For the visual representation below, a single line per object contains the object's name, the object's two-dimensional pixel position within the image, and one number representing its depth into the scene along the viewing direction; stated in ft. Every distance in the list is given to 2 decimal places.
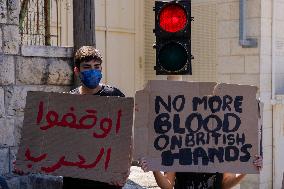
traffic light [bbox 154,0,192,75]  27.30
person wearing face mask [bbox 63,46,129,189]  22.03
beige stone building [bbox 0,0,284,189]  55.99
